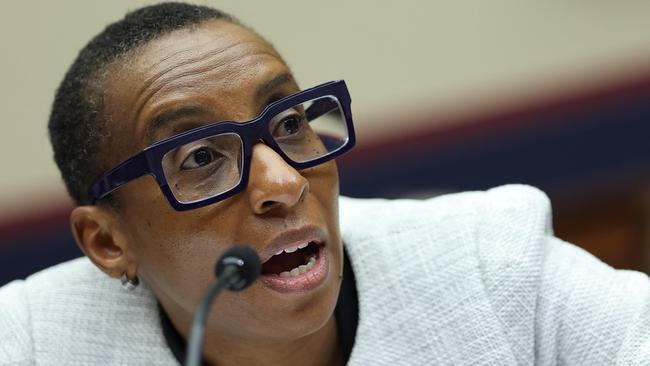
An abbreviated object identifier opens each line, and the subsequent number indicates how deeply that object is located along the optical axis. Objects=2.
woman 2.12
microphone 1.94
